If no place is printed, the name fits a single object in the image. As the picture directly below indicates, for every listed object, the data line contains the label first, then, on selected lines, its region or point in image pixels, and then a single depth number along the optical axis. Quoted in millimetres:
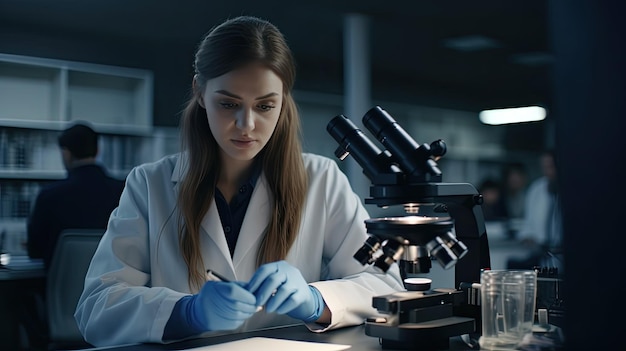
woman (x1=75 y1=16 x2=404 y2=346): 1391
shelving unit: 4855
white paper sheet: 1186
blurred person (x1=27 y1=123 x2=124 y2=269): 3535
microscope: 1104
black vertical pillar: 771
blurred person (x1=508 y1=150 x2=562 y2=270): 5495
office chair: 2674
